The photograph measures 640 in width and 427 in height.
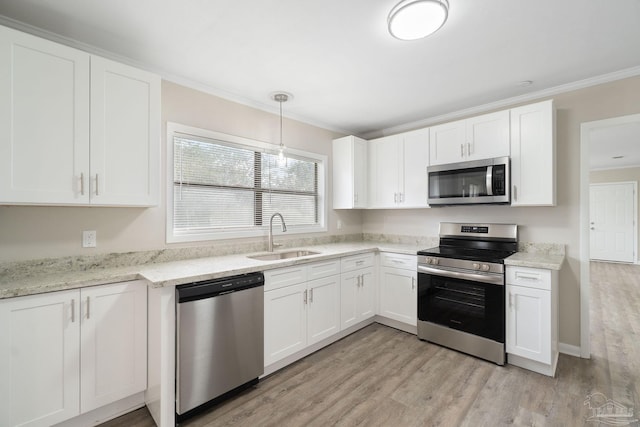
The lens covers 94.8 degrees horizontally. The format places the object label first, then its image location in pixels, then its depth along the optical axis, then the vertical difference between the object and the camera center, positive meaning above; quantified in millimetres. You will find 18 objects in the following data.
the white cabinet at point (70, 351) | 1592 -814
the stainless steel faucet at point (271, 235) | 3146 -218
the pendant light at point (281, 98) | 2924 +1199
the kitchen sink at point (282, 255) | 2988 -429
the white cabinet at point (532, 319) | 2398 -887
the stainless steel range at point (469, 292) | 2609 -744
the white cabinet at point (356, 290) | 3119 -841
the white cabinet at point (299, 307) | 2418 -841
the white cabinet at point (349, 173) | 3859 +560
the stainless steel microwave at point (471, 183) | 2840 +328
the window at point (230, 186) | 2638 +297
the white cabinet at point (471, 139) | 2912 +797
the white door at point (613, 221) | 7406 -193
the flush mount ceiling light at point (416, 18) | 1607 +1126
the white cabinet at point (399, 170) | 3508 +563
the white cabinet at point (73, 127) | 1666 +560
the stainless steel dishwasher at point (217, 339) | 1891 -870
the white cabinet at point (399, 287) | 3215 -832
